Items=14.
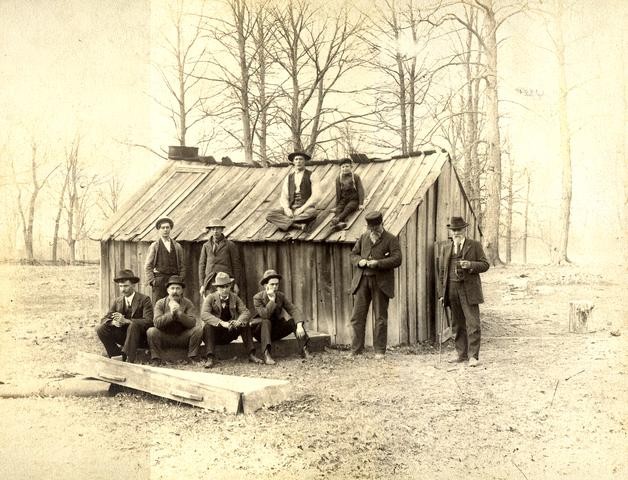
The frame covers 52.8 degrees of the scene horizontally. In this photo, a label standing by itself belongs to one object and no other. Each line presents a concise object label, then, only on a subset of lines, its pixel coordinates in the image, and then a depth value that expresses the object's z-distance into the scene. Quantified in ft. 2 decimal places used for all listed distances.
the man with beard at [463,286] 28.48
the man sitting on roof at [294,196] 35.58
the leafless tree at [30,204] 32.60
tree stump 35.91
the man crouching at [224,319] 28.50
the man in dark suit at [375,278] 30.22
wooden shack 33.65
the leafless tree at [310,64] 53.78
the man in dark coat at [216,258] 32.86
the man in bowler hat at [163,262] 32.89
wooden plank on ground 21.27
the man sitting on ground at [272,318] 29.22
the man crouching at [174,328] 27.96
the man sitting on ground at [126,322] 27.84
